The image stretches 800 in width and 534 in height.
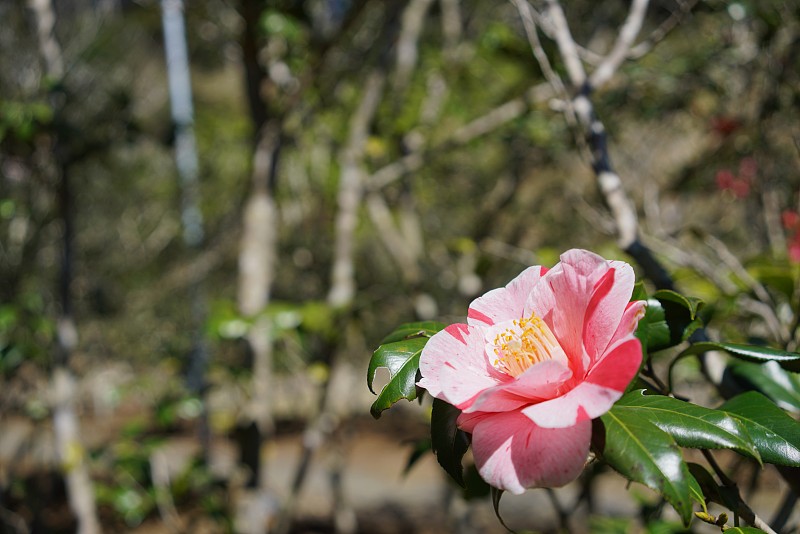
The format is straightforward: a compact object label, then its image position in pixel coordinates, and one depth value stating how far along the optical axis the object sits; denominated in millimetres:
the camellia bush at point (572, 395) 550
